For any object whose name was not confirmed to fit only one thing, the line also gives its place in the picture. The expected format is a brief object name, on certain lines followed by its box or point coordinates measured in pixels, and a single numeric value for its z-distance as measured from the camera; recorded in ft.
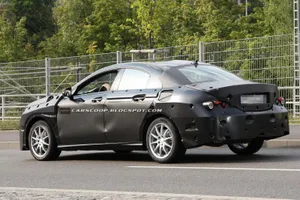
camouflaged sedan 41.93
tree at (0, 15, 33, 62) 173.47
